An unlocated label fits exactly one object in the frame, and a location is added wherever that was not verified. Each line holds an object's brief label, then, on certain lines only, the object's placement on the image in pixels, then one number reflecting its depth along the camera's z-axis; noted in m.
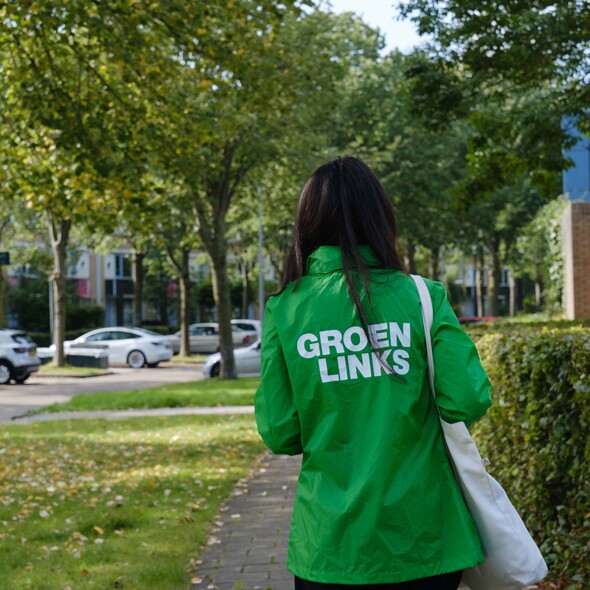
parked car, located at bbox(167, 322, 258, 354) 47.06
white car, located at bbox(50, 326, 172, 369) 38.41
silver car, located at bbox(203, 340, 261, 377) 28.98
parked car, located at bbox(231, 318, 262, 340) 46.02
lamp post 33.03
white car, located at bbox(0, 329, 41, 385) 28.61
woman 2.63
